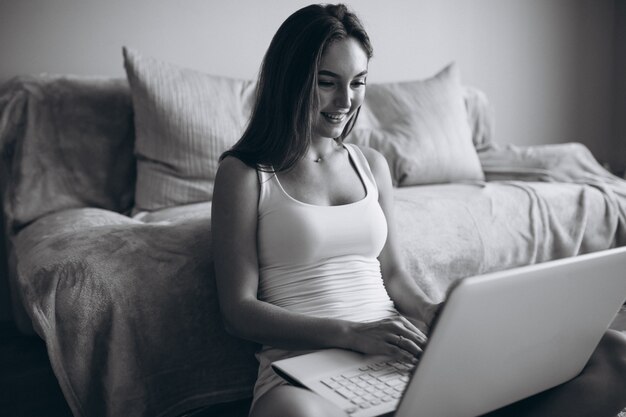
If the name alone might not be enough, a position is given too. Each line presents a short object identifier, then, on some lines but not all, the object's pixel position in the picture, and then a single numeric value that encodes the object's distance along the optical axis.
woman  1.04
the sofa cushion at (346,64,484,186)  2.19
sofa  1.13
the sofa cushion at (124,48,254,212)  1.79
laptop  0.63
